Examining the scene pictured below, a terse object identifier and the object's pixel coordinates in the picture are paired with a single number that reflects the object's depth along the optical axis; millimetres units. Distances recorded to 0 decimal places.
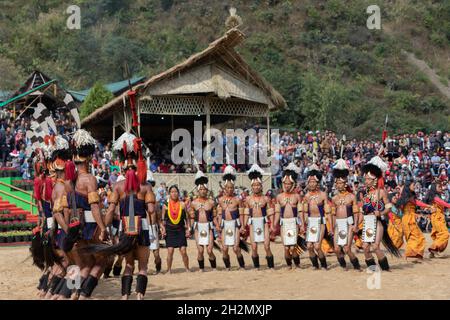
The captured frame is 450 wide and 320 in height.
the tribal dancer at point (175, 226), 15992
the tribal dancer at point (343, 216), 15266
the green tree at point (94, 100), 39156
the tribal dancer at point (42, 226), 12617
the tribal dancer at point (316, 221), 15609
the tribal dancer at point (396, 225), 17672
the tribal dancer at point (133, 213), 11367
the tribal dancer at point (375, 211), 14953
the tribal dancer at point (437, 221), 17547
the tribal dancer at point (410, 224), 16734
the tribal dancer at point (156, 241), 15456
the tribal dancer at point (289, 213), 15789
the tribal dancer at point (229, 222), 16172
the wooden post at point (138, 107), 27438
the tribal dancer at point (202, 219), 16109
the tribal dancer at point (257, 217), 16078
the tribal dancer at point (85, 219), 11602
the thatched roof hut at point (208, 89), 27453
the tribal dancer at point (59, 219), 11680
